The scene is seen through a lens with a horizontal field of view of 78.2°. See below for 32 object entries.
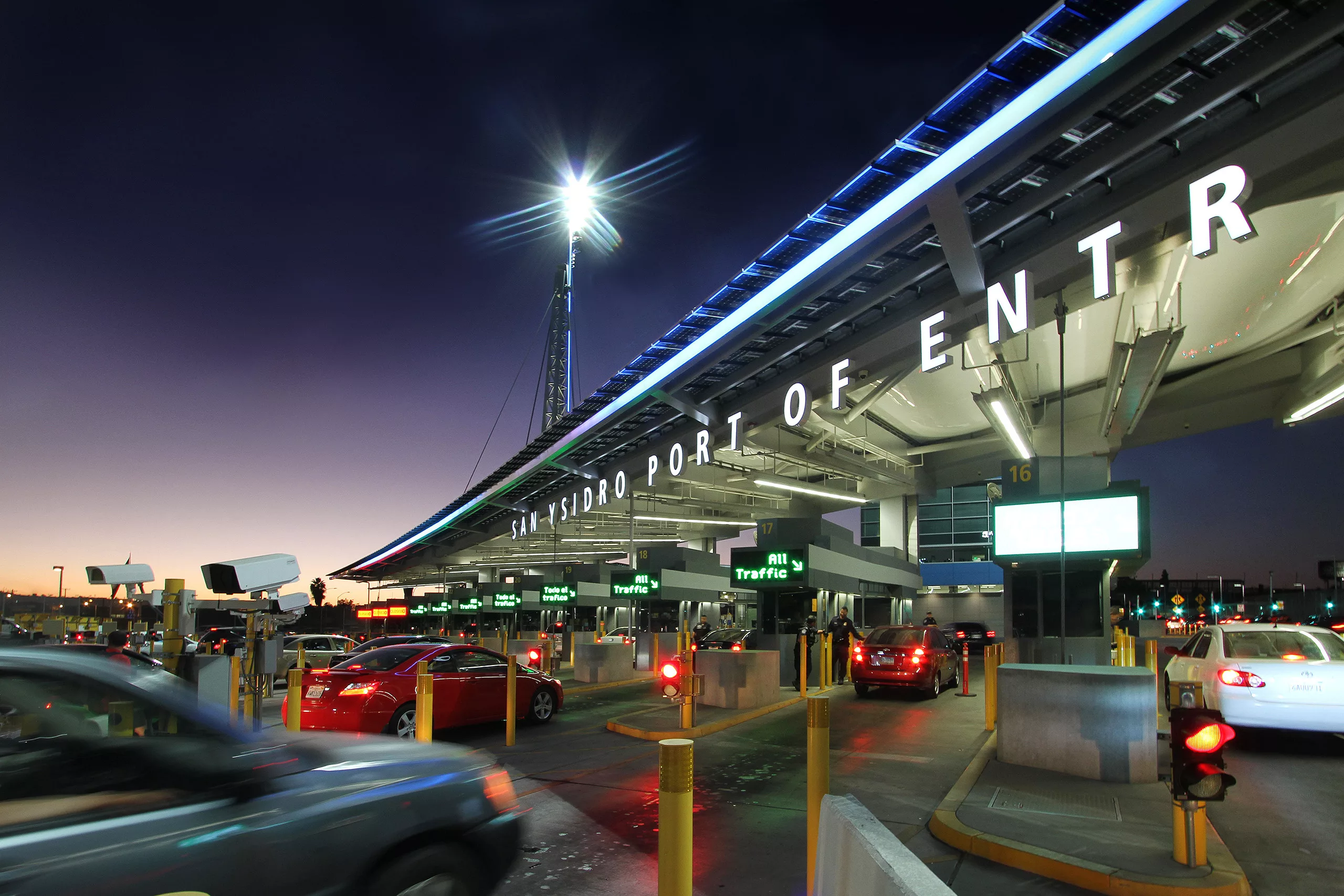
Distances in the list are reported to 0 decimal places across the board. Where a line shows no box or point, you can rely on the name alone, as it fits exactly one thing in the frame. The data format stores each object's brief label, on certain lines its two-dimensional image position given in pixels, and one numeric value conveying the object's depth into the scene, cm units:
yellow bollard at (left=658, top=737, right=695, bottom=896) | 378
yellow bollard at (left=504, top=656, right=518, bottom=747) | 1132
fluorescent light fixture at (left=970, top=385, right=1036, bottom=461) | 1823
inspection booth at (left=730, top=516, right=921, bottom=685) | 2072
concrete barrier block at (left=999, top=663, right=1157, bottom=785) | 793
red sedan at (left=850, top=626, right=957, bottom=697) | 1653
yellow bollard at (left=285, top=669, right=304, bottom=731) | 1074
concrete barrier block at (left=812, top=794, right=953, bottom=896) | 225
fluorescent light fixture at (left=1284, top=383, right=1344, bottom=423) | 1911
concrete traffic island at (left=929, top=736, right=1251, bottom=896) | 511
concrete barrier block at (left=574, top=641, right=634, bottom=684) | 2155
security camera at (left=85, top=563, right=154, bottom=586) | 1063
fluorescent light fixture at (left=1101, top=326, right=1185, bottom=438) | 1539
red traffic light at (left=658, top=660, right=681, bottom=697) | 1047
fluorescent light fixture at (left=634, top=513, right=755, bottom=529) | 4047
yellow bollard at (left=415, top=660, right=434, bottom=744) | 987
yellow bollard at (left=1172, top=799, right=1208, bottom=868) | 525
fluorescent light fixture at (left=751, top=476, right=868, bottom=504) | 3098
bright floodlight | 4384
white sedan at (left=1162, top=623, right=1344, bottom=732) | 888
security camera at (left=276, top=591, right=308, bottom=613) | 1201
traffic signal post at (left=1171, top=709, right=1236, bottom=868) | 490
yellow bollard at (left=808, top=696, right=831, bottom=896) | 539
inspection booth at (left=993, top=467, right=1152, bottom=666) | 1394
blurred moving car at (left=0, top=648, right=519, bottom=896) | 287
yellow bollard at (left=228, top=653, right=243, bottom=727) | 1306
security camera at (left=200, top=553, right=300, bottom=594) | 958
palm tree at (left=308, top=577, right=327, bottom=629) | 10977
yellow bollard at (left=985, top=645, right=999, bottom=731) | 1247
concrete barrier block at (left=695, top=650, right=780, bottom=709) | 1502
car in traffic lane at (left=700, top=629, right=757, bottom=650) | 2265
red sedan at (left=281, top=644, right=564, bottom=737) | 1062
